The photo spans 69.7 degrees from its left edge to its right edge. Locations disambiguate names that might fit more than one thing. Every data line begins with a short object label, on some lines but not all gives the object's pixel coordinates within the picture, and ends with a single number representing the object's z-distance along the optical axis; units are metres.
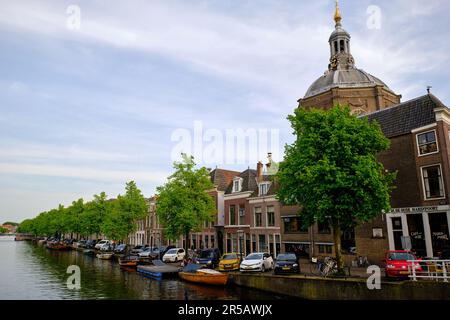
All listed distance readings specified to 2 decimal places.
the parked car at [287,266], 25.31
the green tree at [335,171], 21.06
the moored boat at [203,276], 26.58
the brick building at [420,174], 25.53
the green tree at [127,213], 53.47
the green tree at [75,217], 85.55
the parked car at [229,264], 29.50
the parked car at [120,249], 56.04
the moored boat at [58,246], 77.28
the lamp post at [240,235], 44.78
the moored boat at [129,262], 40.47
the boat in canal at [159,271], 31.65
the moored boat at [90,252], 62.84
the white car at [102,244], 64.99
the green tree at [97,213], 70.94
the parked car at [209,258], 33.97
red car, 19.62
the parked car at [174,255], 41.78
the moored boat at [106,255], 51.50
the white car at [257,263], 27.53
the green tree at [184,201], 37.22
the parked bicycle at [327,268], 22.11
